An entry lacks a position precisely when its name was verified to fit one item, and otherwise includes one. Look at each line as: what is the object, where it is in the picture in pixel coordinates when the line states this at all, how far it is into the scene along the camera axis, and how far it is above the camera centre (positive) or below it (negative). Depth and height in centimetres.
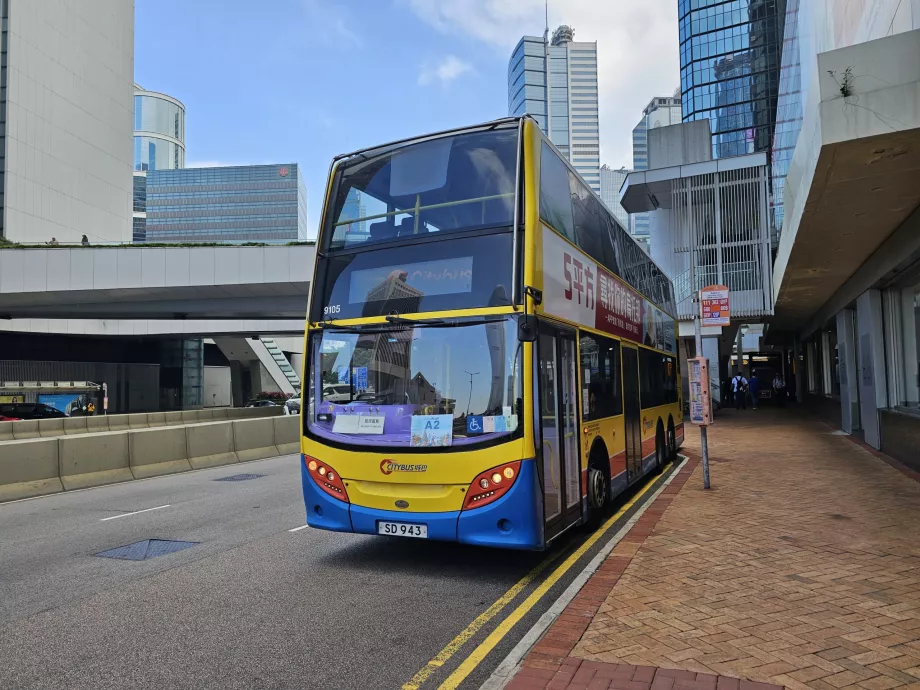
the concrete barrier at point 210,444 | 1641 -129
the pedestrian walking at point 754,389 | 3682 -37
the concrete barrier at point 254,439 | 1812 -130
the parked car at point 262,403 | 4683 -88
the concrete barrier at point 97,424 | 2605 -116
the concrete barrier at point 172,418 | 3092 -117
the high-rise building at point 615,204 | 15565 +4778
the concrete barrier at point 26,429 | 2283 -115
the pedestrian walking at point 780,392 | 3770 -56
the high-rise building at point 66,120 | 5347 +2333
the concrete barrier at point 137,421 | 2856 -120
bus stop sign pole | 1084 -22
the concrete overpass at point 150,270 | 3041 +528
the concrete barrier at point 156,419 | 2960 -116
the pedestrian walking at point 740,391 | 3588 -44
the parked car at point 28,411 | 2792 -68
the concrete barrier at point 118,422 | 2717 -117
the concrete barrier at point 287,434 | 2000 -128
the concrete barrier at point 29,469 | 1182 -130
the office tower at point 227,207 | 14512 +3818
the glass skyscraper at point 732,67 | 8825 +4105
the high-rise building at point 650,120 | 15462 +6231
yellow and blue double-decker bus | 618 +38
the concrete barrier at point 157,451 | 1459 -129
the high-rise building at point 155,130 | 17862 +6779
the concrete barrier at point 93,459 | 1291 -128
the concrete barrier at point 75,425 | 2495 -116
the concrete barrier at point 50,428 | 2362 -117
